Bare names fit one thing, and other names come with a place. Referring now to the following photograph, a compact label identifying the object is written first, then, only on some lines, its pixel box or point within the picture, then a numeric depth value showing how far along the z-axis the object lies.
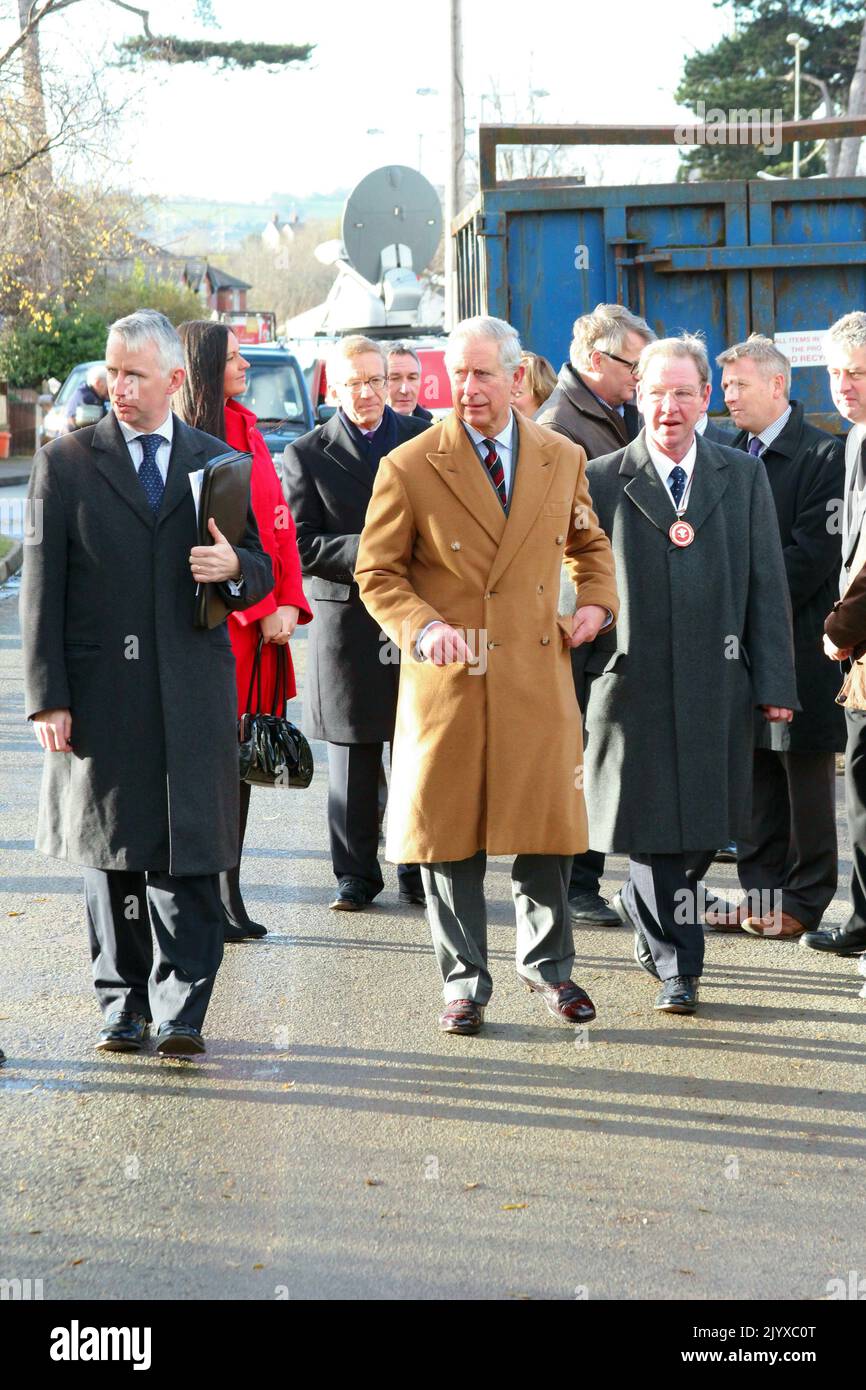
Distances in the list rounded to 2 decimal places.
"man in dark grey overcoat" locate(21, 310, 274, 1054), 5.15
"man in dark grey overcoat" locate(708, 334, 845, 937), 6.75
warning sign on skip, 10.23
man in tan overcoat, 5.40
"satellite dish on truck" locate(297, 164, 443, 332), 19.30
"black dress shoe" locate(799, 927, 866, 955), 6.44
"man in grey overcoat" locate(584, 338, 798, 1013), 5.81
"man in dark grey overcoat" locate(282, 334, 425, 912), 7.05
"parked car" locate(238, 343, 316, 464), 19.41
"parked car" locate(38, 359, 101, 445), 20.45
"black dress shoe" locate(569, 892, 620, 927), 6.92
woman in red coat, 6.18
